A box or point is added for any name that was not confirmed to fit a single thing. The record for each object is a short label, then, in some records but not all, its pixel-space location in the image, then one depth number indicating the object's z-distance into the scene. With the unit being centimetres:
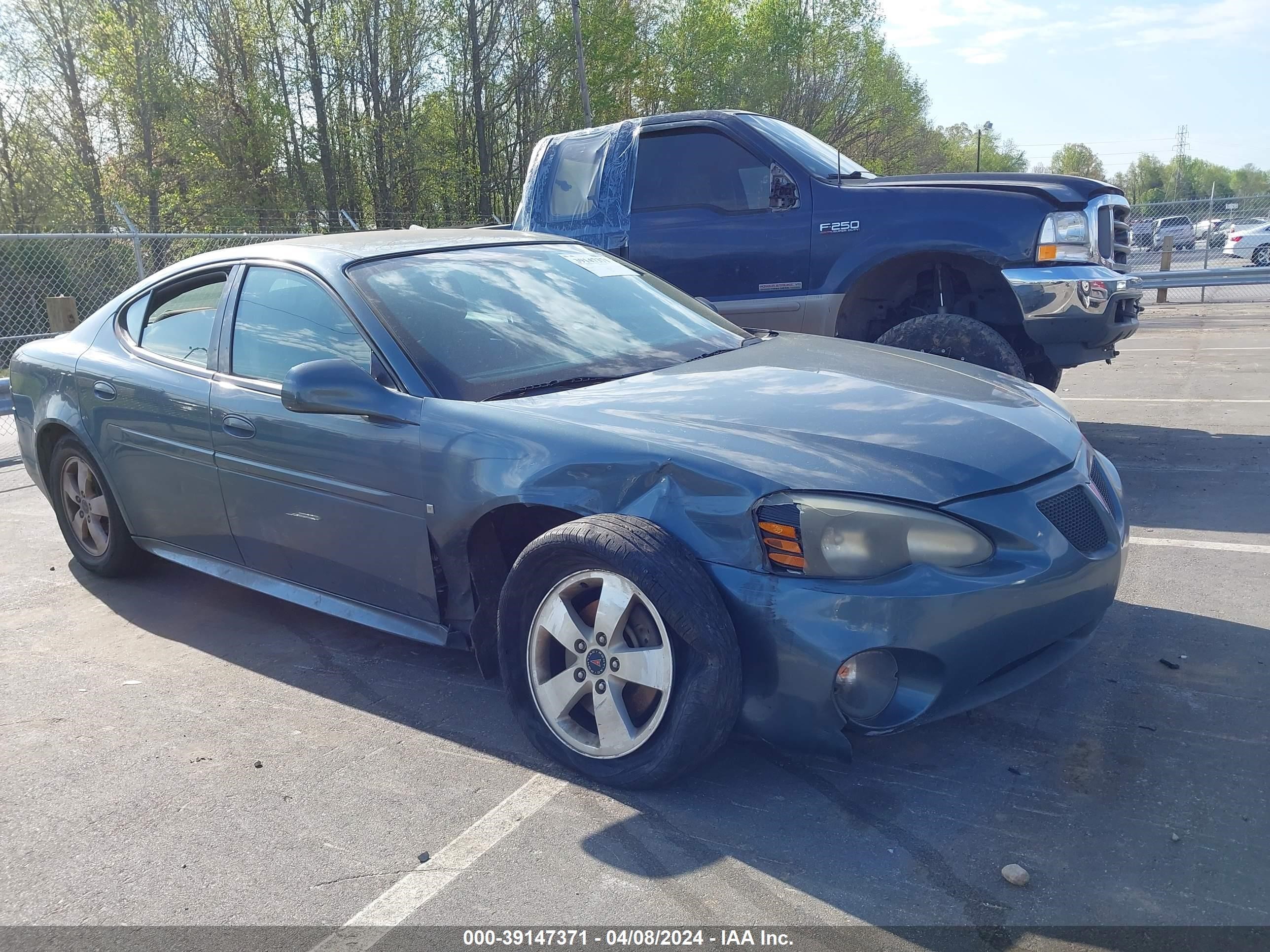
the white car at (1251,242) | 2409
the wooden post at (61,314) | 1059
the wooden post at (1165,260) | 1815
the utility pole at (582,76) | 3181
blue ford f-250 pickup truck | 600
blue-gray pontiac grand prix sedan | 263
